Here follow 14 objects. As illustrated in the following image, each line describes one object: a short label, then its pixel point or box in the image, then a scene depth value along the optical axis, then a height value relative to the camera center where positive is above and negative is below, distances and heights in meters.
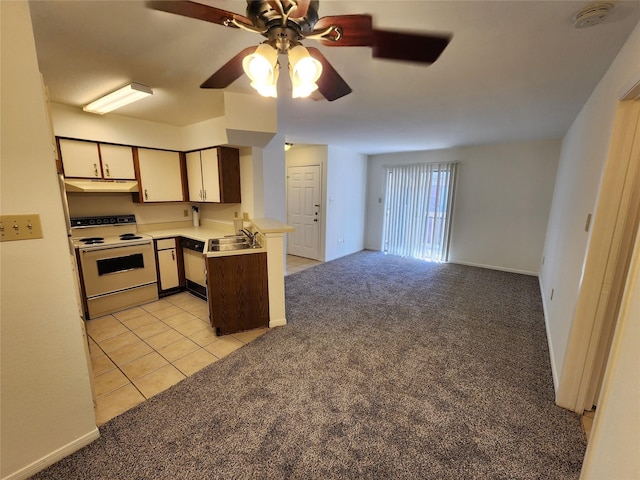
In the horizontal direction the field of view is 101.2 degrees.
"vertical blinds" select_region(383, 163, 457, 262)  5.16 -0.27
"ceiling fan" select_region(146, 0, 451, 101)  1.03 +0.68
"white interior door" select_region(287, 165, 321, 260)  5.32 -0.31
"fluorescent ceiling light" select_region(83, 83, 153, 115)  2.23 +0.85
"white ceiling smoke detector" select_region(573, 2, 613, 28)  1.20 +0.86
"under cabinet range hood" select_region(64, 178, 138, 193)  2.86 +0.07
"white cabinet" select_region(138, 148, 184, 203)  3.38 +0.22
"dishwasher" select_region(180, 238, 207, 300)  3.32 -0.95
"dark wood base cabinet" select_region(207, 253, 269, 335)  2.52 -0.96
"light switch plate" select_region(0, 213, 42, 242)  1.18 -0.17
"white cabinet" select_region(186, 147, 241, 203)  3.41 +0.25
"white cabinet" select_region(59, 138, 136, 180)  2.85 +0.36
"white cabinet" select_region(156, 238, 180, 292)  3.37 -0.93
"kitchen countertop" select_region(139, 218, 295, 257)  2.58 -0.53
